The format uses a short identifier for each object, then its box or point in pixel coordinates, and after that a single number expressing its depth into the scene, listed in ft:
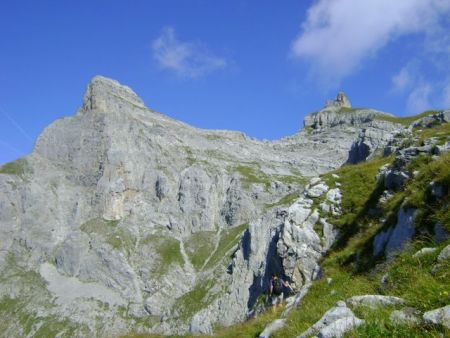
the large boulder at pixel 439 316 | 23.69
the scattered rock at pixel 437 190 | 46.98
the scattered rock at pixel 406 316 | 25.84
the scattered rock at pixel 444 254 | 33.59
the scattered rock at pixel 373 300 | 30.78
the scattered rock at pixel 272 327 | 42.48
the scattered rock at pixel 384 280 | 39.00
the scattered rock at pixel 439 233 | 41.27
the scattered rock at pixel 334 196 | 101.76
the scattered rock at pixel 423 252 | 37.08
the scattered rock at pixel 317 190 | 108.88
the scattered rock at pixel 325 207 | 102.89
